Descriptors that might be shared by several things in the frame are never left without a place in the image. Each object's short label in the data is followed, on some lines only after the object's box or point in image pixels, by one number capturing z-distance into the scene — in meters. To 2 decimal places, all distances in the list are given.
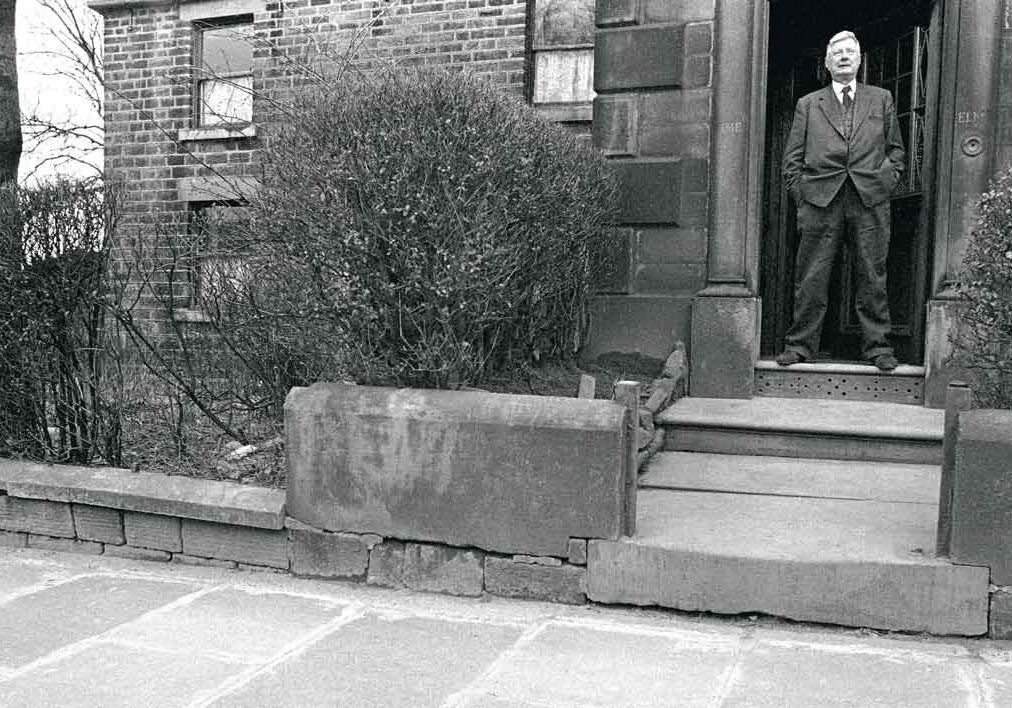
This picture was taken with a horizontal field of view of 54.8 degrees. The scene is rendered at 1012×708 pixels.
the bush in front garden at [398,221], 4.48
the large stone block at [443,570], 4.34
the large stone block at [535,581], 4.20
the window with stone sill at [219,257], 5.89
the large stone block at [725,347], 6.75
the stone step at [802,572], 3.76
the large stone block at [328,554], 4.51
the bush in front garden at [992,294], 4.05
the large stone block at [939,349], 6.29
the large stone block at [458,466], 4.15
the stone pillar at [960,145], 6.30
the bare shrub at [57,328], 5.33
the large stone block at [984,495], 3.70
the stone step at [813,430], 5.61
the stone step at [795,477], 5.02
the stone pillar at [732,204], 6.81
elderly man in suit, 6.59
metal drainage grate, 6.47
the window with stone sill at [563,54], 11.29
